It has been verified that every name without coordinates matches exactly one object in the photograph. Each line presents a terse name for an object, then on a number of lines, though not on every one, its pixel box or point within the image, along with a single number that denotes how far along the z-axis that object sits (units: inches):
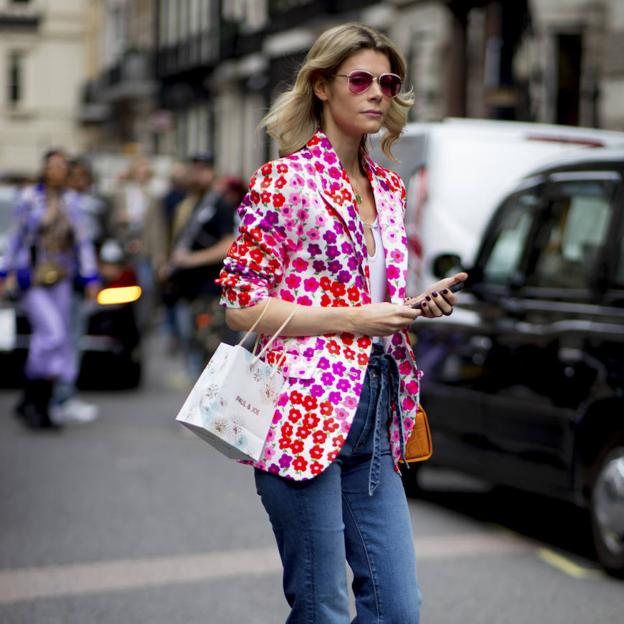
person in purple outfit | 414.3
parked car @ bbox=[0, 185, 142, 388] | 490.6
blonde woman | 137.2
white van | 368.2
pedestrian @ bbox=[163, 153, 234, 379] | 438.9
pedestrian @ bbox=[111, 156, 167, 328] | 726.5
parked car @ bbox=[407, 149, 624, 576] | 256.5
